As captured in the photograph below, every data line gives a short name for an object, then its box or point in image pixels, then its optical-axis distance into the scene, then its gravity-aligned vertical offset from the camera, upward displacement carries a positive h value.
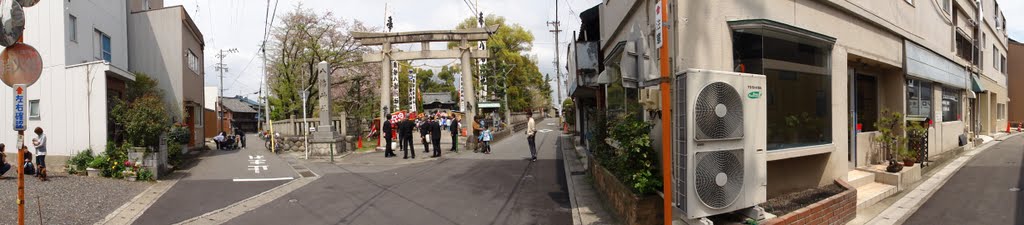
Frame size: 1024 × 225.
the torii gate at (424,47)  20.92 +2.69
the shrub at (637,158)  5.27 -0.53
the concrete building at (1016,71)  28.25 +1.93
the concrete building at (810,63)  5.36 +0.63
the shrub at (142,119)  10.82 -0.09
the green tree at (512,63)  39.09 +3.94
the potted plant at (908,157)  8.72 -0.89
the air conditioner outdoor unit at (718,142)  4.36 -0.30
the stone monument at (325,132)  16.25 -0.64
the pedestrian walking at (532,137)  14.67 -0.77
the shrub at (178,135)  12.47 -0.53
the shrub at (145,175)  10.17 -1.22
